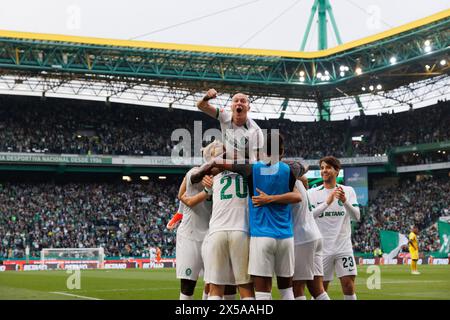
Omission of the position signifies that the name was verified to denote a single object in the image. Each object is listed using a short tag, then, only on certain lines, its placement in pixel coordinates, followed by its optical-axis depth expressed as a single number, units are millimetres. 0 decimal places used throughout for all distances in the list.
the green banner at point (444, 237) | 42594
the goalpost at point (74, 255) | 38031
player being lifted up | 7621
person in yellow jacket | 26703
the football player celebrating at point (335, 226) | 10117
